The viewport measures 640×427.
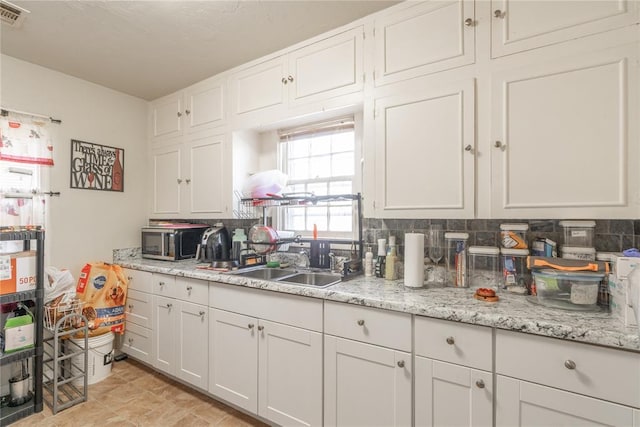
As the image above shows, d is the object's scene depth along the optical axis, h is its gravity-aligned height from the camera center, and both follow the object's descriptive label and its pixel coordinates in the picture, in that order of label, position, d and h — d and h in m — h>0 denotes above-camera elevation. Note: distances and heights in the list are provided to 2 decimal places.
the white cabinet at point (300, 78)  1.89 +0.95
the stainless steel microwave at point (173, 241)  2.64 -0.26
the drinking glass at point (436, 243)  1.78 -0.18
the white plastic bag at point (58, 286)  2.24 -0.56
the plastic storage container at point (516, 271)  1.49 -0.30
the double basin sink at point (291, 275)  2.03 -0.44
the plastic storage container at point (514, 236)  1.51 -0.12
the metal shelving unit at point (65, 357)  2.05 -1.09
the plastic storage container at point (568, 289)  1.20 -0.31
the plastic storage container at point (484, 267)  1.58 -0.30
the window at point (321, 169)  2.33 +0.36
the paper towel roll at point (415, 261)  1.58 -0.26
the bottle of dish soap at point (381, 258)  1.84 -0.29
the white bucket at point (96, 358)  2.32 -1.14
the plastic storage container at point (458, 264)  1.62 -0.28
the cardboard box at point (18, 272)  1.92 -0.39
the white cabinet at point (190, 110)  2.57 +0.95
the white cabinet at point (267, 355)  1.60 -0.84
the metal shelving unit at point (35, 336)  1.90 -0.83
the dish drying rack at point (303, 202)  2.05 +0.08
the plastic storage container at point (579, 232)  1.37 -0.09
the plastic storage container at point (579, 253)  1.34 -0.18
